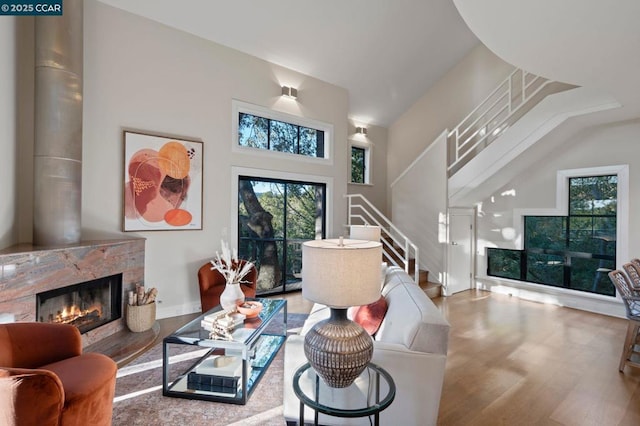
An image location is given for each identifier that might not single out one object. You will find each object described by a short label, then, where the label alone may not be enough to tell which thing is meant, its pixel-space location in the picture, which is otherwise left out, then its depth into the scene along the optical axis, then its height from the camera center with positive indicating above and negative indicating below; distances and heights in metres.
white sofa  1.79 -0.90
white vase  2.82 -0.80
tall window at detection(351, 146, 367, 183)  6.83 +1.03
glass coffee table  2.28 -1.29
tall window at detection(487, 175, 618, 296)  4.57 -0.47
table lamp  1.48 -0.42
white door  5.47 -0.69
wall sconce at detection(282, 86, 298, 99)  4.98 +1.91
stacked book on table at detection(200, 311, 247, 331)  2.51 -0.93
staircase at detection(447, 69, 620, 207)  4.01 +1.28
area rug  2.06 -1.39
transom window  4.78 +1.22
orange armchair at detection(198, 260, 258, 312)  3.70 -0.95
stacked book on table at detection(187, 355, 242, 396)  2.35 -1.30
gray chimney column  2.96 +0.76
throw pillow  2.31 -0.79
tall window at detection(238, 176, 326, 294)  4.86 -0.24
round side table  1.47 -0.94
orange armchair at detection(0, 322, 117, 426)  1.35 -0.90
